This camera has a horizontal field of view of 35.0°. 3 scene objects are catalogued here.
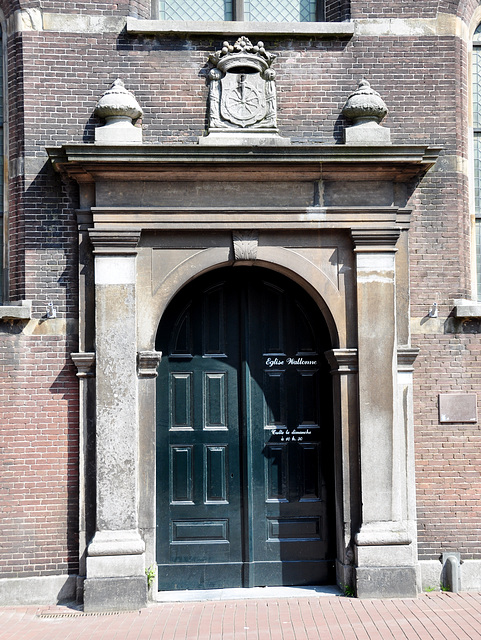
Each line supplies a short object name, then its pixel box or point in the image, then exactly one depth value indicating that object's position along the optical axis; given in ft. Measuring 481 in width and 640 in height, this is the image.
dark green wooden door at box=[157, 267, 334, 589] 26.32
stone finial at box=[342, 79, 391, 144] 25.76
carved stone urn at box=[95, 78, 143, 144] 25.17
